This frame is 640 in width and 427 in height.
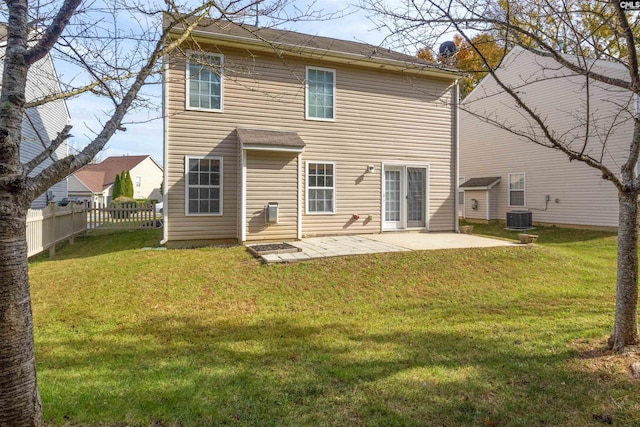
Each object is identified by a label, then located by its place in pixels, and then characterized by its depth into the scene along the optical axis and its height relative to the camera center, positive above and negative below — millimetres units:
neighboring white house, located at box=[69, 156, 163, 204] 37000 +3711
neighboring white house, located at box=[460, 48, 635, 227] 13875 +2358
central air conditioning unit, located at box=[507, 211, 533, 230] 15383 -284
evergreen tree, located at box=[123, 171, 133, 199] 33969 +2434
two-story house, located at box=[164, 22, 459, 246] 9234 +1789
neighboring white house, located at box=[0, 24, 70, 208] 12969 +3257
